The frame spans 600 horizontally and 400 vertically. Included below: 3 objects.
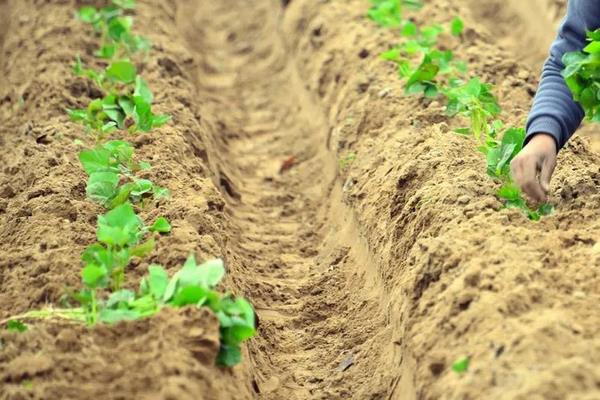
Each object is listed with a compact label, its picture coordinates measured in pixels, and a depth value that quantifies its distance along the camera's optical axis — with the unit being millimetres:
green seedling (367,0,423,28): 11508
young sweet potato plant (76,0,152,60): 11116
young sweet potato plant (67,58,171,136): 8692
